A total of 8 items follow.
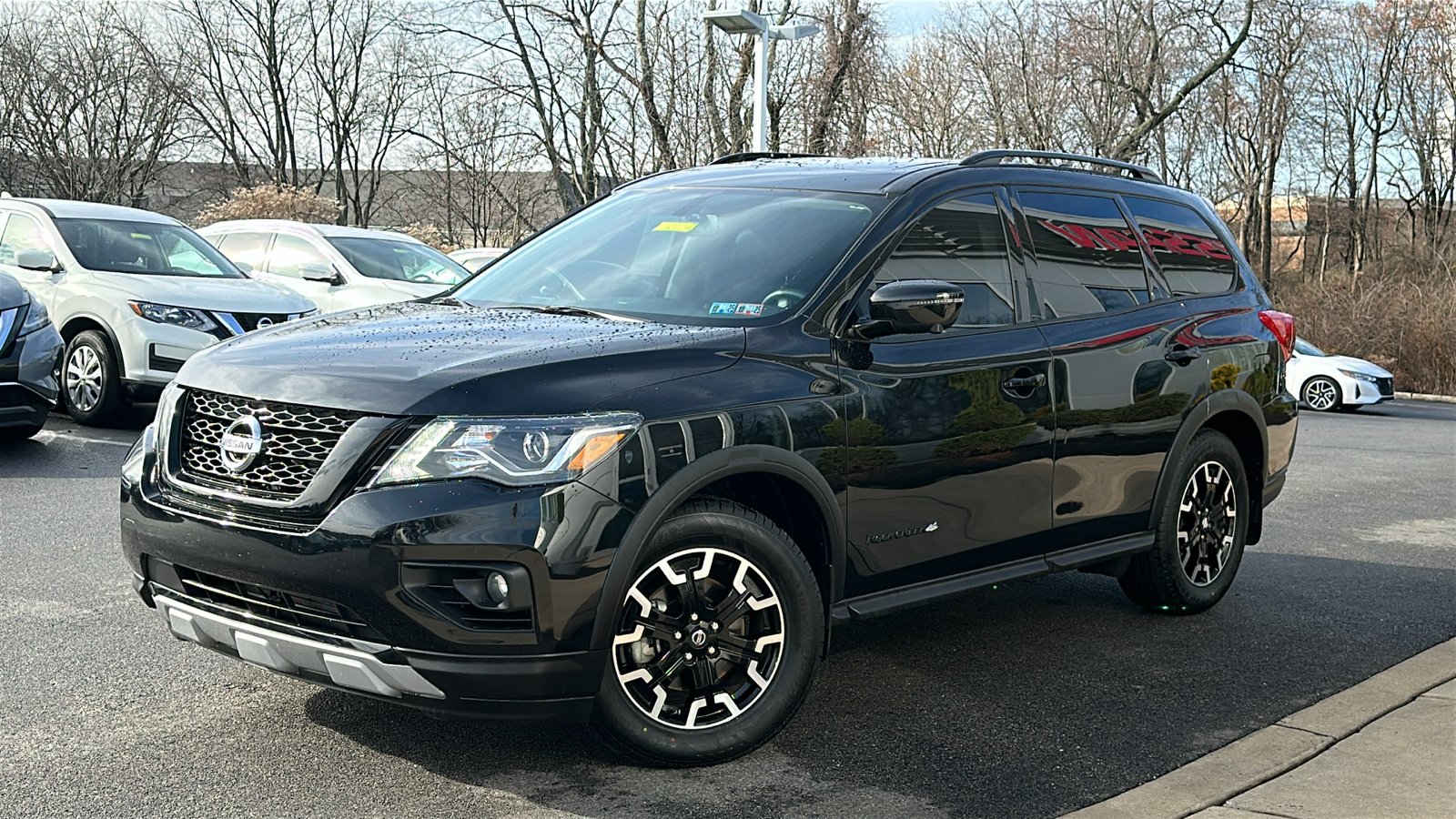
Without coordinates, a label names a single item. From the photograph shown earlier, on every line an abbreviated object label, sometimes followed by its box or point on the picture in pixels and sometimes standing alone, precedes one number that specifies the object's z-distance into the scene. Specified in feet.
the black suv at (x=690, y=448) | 12.40
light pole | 63.36
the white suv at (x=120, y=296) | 37.37
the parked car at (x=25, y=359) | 30.86
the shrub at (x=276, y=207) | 108.06
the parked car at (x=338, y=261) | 48.16
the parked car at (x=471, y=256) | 68.74
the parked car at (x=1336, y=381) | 70.49
